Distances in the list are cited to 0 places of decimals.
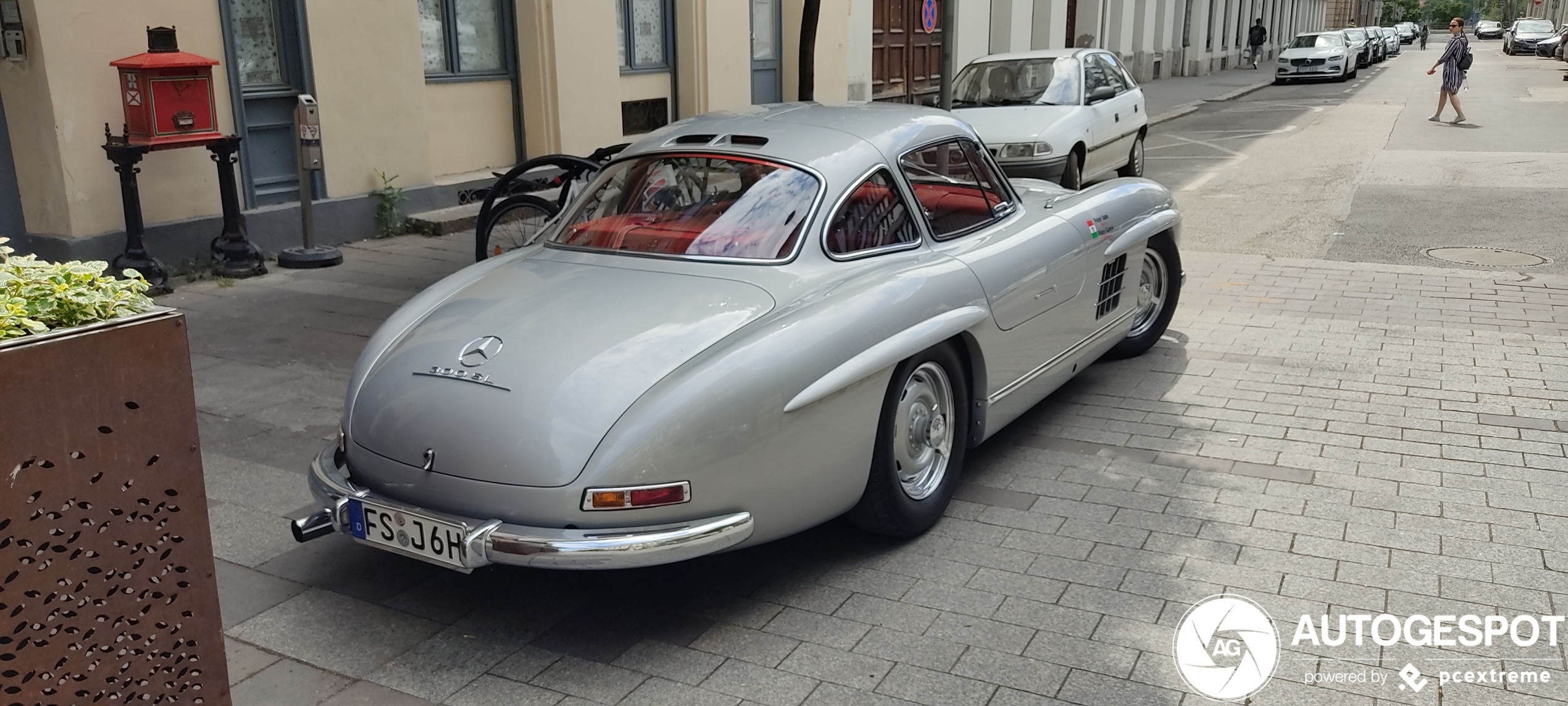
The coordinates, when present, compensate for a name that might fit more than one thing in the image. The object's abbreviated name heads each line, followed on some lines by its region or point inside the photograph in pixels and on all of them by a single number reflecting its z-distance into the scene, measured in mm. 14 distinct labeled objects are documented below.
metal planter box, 2498
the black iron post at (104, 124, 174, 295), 7773
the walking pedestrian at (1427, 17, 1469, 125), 19688
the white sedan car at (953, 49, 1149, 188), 11516
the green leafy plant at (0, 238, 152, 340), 2533
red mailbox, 7727
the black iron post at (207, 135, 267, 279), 8531
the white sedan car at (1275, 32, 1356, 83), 34531
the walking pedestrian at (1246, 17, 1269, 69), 48375
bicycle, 7816
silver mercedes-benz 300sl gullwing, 3404
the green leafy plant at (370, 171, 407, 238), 10195
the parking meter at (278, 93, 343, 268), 8648
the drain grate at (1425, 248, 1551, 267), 9297
